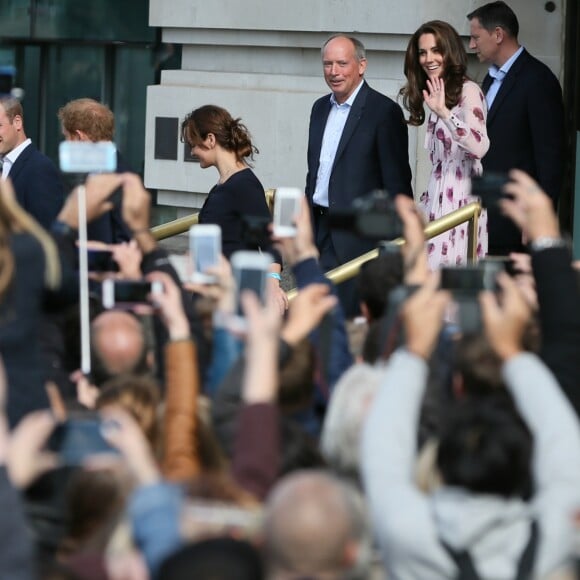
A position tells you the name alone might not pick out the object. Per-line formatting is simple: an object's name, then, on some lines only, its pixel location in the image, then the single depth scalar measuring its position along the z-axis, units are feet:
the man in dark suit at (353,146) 51.96
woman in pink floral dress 49.14
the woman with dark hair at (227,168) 47.57
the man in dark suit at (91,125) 45.01
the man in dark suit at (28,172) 48.32
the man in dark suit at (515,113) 51.55
